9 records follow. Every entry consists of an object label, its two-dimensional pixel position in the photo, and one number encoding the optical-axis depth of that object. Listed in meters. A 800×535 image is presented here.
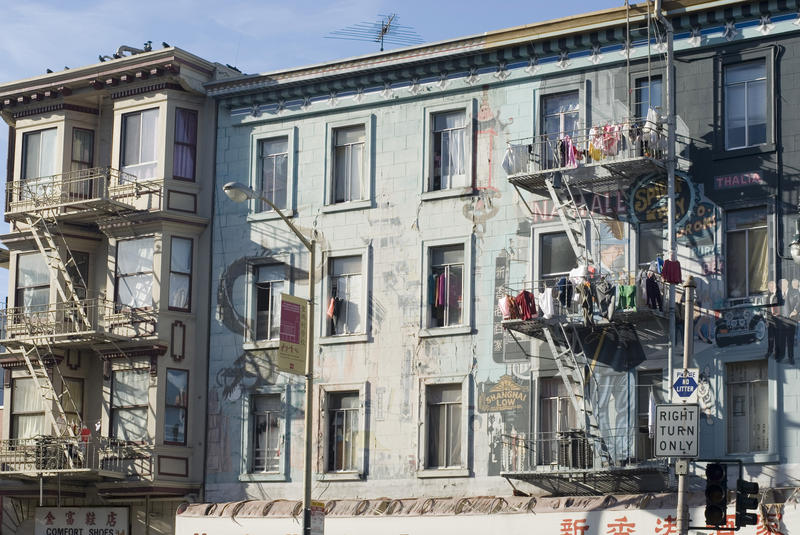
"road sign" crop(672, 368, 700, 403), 27.84
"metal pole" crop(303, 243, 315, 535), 31.12
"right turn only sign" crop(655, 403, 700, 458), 27.62
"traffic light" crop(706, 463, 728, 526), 25.78
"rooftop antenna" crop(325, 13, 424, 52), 45.09
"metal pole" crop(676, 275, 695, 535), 27.14
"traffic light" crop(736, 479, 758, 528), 26.25
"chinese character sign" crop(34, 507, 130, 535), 43.91
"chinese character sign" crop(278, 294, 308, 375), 31.98
